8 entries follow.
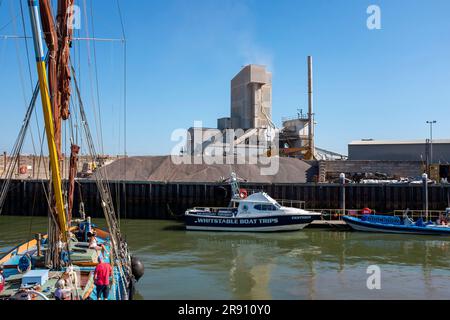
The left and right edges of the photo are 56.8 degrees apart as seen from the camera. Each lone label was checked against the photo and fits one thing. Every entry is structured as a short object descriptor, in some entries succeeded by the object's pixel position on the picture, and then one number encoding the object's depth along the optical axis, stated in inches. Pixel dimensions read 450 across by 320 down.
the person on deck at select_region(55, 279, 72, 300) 400.3
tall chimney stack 2510.3
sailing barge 459.5
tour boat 1274.6
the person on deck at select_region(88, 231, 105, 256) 648.4
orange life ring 1339.8
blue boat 1230.9
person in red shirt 463.8
